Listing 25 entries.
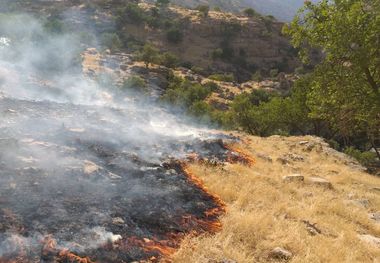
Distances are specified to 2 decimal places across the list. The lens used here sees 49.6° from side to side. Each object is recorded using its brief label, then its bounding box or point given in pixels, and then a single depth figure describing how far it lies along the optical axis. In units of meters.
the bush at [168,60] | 60.49
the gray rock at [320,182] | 12.52
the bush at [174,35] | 72.12
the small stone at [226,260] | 5.90
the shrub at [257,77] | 66.55
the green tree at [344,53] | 14.05
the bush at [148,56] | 55.72
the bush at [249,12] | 86.79
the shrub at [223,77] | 61.94
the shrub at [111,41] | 62.61
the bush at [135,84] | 39.31
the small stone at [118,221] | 6.53
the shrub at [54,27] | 50.78
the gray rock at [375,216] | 10.58
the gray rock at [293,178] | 12.20
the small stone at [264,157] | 15.28
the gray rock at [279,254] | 6.48
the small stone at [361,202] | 11.59
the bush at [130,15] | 74.62
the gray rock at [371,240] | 8.31
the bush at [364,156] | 26.95
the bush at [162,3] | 83.94
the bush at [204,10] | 79.40
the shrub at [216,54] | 72.25
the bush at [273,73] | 69.44
